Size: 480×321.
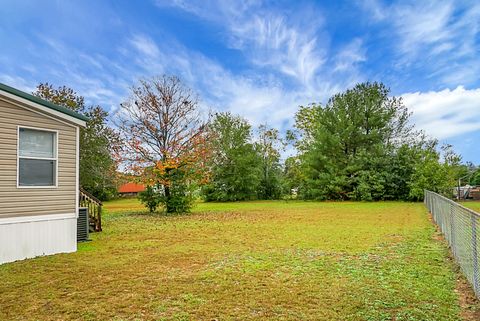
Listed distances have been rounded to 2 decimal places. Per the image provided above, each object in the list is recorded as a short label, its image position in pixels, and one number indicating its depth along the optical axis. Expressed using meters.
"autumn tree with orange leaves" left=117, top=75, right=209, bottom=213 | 17.39
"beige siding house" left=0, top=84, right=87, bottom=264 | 6.71
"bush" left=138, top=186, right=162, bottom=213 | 17.88
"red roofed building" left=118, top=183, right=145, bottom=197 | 49.75
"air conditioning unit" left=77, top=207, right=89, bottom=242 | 9.11
